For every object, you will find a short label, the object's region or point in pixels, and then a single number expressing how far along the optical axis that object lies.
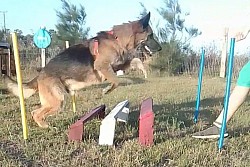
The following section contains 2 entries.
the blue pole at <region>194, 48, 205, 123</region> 5.30
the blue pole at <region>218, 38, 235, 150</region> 3.73
